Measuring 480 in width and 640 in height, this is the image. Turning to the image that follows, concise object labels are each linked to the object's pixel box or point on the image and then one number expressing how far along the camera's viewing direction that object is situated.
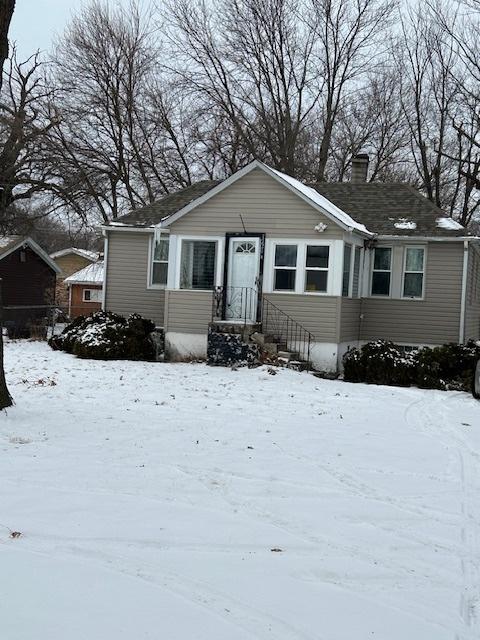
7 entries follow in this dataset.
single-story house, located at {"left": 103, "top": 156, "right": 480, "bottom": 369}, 16.22
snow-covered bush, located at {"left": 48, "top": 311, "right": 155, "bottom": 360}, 15.97
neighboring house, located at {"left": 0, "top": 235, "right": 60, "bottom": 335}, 25.81
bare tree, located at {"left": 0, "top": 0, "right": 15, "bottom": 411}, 7.98
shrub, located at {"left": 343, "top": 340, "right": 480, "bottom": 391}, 14.27
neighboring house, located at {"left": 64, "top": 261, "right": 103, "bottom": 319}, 35.84
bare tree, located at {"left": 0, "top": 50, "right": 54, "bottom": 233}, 27.55
